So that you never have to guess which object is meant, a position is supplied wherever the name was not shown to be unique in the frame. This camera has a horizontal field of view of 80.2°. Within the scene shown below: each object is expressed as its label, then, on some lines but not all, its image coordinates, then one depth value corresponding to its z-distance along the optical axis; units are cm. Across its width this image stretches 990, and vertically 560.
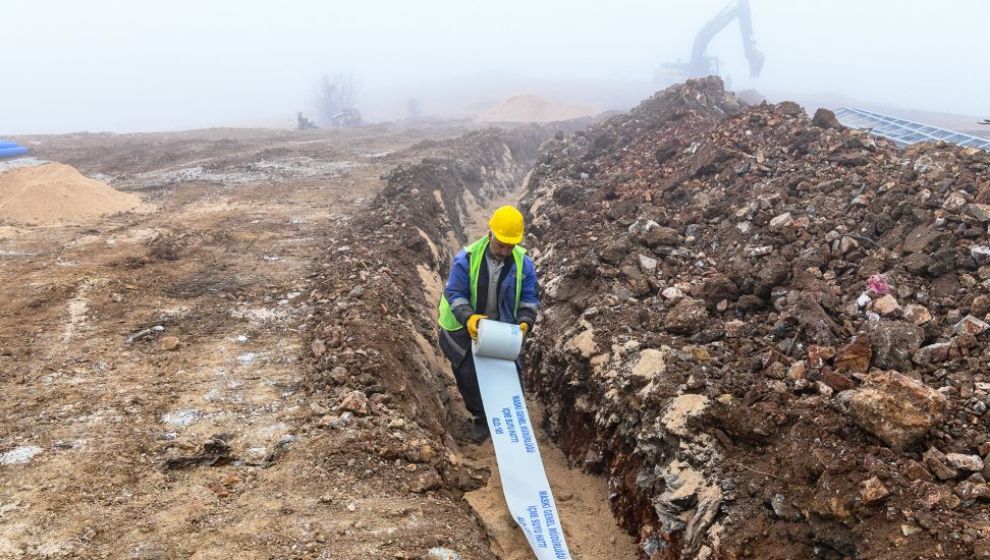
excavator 3300
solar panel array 791
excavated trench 373
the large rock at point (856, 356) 338
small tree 3912
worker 403
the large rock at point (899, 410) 279
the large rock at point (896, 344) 332
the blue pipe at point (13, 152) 1490
